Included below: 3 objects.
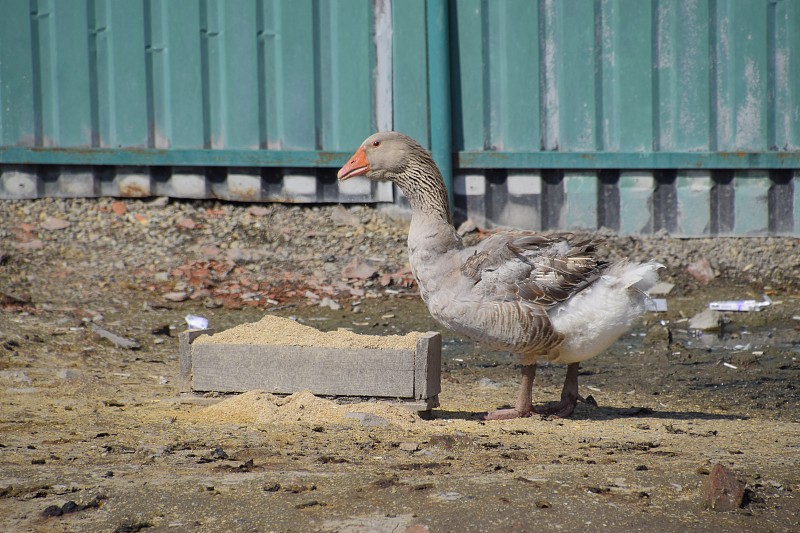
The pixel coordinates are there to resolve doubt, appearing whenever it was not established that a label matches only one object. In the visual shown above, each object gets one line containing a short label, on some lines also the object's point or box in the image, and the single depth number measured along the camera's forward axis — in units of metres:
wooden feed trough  11.03
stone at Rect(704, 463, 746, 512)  7.59
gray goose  10.81
